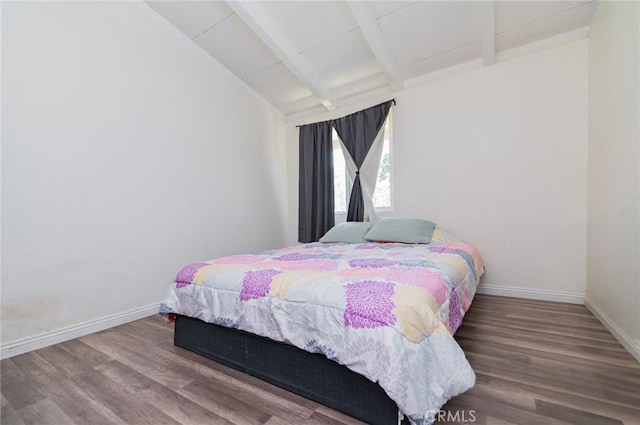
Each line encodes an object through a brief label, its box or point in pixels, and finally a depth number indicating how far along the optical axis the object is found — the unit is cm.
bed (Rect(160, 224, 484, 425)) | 95
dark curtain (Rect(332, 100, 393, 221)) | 329
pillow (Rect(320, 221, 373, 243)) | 282
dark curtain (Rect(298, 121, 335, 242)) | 369
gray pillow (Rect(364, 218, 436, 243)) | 254
